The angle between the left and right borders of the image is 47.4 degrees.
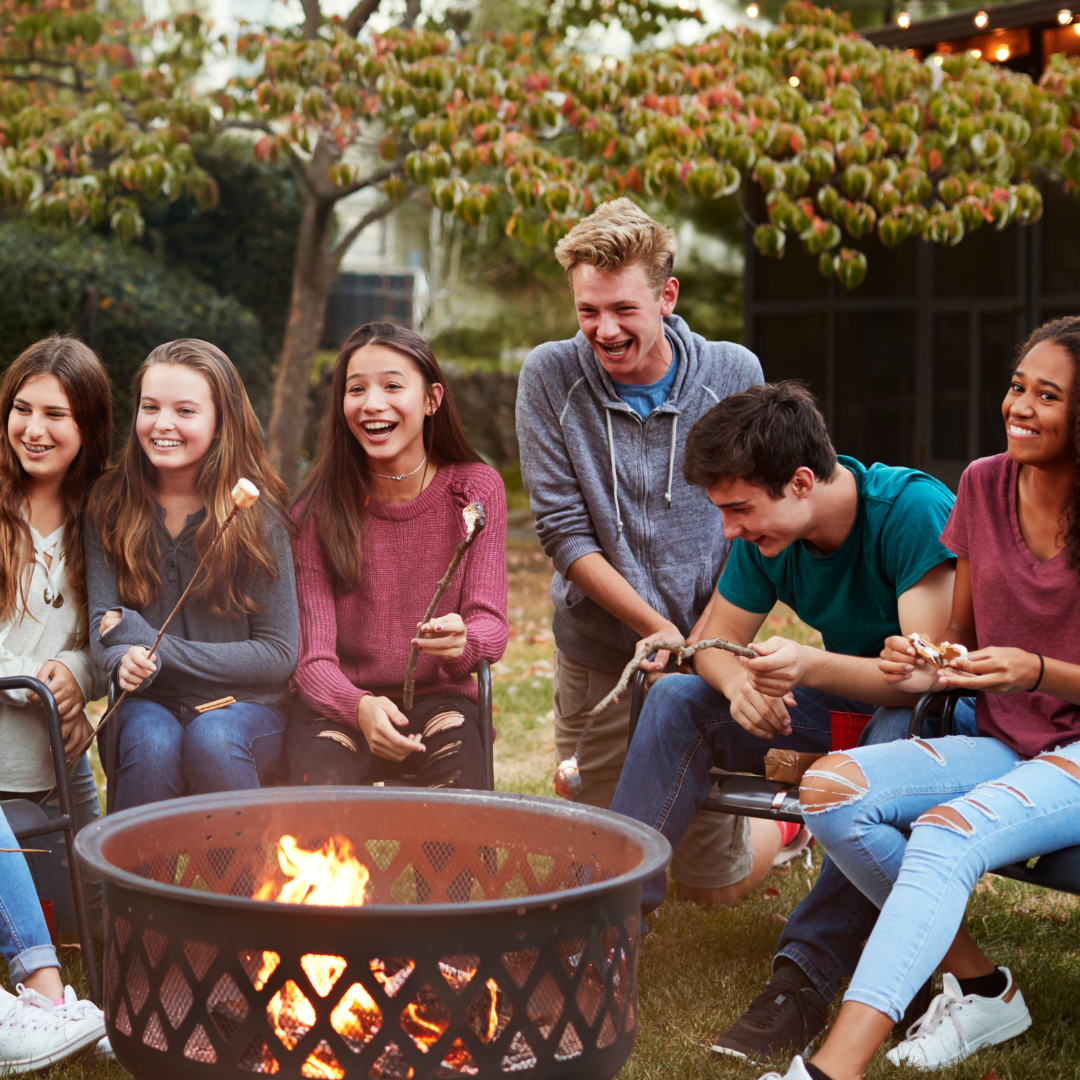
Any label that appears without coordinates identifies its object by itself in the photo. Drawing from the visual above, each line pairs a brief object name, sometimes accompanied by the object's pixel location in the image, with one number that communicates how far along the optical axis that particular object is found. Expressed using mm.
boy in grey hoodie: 3113
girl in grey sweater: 2877
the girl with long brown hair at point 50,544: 2930
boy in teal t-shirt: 2568
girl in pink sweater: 2965
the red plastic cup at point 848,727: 2797
